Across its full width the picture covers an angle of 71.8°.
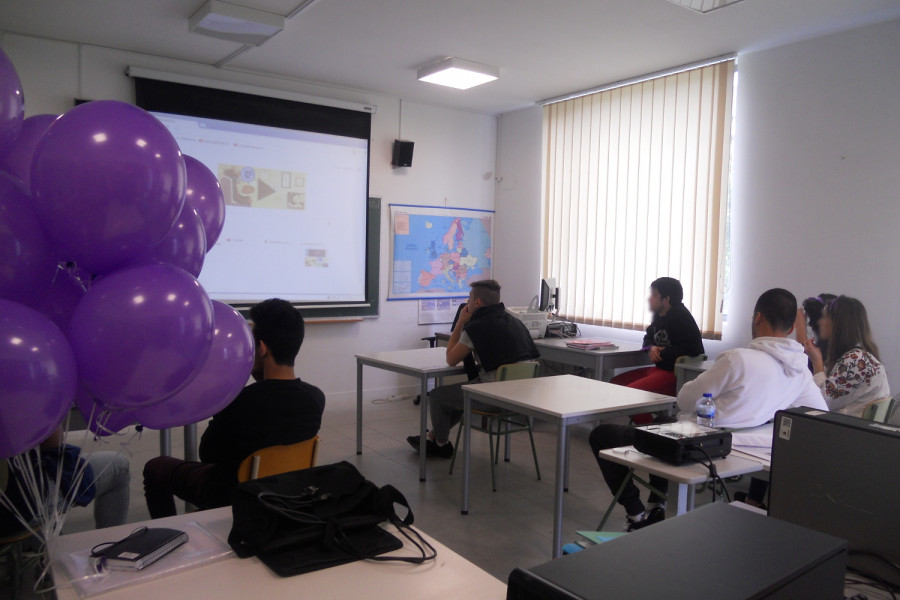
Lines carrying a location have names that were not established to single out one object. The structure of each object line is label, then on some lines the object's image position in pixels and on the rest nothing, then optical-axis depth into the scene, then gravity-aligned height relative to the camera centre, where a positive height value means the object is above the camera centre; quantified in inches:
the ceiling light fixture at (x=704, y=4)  140.4 +59.5
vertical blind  188.4 +23.3
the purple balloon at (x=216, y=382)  64.2 -14.1
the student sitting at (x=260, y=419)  84.0 -22.8
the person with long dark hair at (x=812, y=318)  153.8 -12.8
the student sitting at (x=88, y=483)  78.5 -36.1
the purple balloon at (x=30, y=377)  45.7 -10.0
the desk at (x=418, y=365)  153.7 -27.8
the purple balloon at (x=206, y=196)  76.2 +6.7
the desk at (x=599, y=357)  181.9 -28.8
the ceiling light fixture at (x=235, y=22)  152.0 +58.4
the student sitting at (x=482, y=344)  155.9 -21.6
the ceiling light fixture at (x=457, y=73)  191.2 +59.3
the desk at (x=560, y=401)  108.3 -26.8
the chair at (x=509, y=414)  151.1 -38.9
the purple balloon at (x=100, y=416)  58.2 -16.8
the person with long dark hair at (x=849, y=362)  123.8 -18.9
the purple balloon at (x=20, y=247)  50.8 -0.2
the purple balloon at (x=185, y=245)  63.8 +0.5
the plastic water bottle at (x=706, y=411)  102.5 -24.1
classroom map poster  245.6 +2.8
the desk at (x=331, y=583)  48.9 -26.9
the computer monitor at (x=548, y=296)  216.7 -12.4
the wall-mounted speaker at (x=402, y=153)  239.5 +39.6
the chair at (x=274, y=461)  81.7 -27.9
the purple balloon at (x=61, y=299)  57.7 -5.0
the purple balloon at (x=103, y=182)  50.1 +5.4
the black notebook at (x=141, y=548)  52.3 -26.3
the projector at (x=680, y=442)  84.0 -24.5
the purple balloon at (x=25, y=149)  60.2 +9.4
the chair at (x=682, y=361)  166.2 -26.9
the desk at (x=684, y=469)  80.8 -27.5
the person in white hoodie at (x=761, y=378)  103.5 -18.7
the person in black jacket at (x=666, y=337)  175.2 -21.0
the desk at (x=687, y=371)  163.2 -28.4
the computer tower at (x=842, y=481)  45.1 -16.3
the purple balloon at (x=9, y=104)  54.1 +12.5
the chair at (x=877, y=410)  111.6 -25.1
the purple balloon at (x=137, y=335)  50.6 -7.2
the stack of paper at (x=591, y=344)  188.2 -25.5
